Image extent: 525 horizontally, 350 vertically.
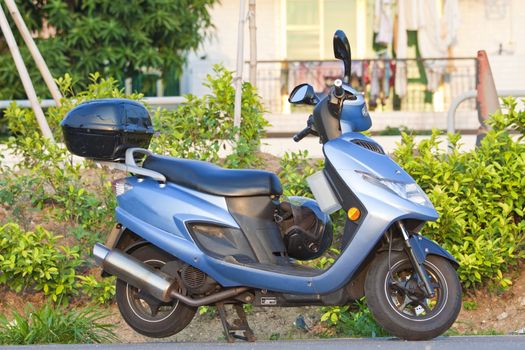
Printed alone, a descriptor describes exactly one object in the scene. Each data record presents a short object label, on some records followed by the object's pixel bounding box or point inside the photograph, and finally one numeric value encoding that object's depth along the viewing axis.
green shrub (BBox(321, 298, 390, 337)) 11.35
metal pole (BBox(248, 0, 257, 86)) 16.25
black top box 10.13
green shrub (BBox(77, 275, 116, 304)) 12.48
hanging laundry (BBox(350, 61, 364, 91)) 31.88
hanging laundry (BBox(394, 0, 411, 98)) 32.20
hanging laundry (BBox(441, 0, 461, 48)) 32.10
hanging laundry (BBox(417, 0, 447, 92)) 32.44
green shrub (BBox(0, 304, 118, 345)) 10.25
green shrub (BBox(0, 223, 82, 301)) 12.50
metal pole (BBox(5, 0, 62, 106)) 15.56
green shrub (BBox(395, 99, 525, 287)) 12.52
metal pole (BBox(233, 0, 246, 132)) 14.33
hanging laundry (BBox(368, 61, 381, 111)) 31.85
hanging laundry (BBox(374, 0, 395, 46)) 32.58
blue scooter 9.40
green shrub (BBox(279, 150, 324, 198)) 13.18
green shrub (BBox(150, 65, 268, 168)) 13.95
